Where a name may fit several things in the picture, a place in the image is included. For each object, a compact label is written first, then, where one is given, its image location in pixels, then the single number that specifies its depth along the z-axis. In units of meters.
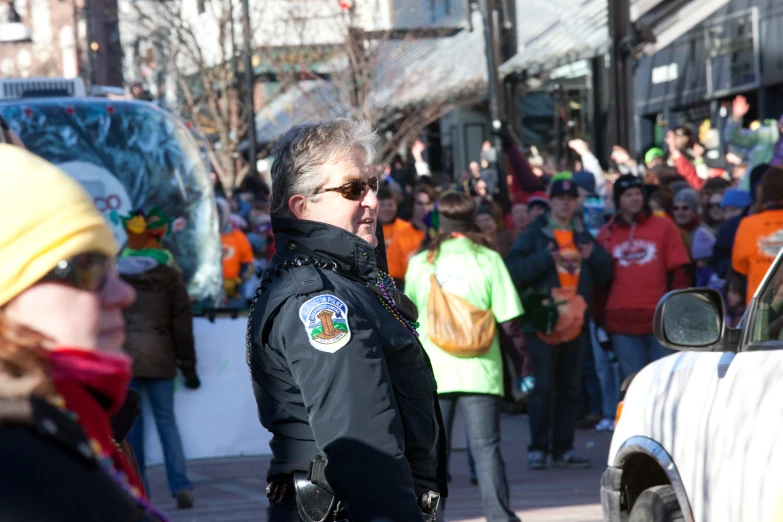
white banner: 14.61
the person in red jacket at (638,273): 14.65
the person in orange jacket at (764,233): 12.94
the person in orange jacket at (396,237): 16.86
